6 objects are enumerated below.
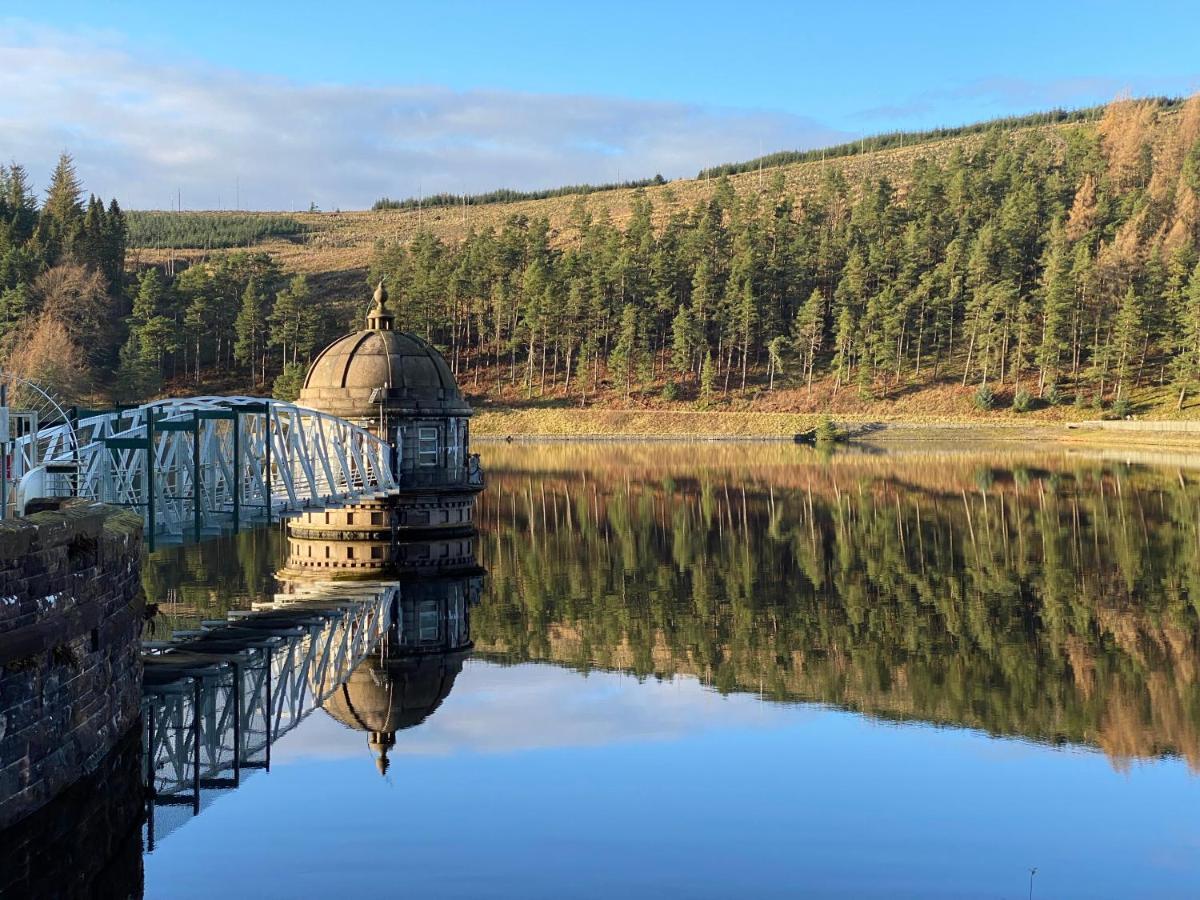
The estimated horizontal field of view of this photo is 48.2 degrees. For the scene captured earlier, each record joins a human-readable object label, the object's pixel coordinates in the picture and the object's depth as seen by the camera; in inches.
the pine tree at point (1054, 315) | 4436.5
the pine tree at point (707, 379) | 4734.5
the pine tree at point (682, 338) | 4845.0
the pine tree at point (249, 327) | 4965.6
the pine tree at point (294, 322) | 4916.3
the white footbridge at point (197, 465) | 943.7
